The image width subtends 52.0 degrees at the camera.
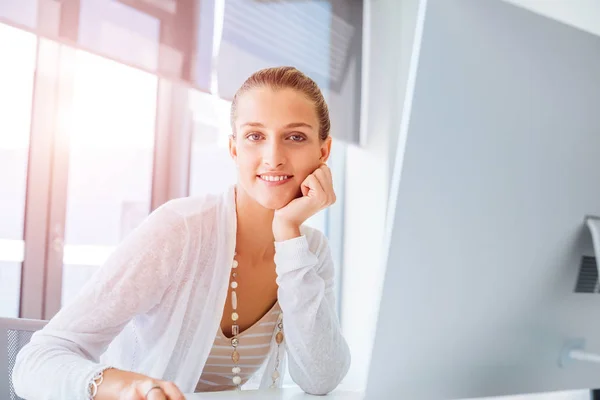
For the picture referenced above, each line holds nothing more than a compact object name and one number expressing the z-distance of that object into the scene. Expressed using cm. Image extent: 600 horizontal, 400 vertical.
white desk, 102
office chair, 117
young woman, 118
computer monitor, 59
